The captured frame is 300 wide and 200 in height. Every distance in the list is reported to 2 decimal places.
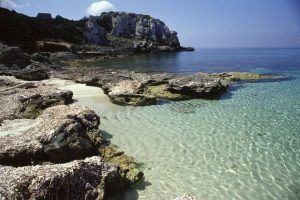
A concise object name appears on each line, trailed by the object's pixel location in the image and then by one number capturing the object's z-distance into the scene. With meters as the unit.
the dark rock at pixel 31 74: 17.71
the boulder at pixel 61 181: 4.44
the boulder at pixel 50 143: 5.87
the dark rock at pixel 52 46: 44.66
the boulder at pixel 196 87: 14.17
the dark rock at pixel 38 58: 26.80
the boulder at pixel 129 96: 12.42
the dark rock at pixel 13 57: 20.81
